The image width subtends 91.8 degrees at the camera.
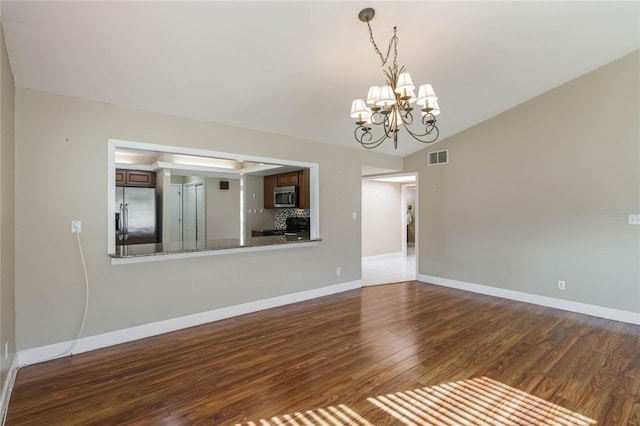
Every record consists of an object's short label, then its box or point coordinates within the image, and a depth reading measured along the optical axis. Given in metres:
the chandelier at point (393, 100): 2.41
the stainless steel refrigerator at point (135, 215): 5.92
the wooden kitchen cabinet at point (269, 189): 7.10
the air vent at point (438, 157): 5.45
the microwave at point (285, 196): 6.40
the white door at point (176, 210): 7.31
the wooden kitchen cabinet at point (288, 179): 6.45
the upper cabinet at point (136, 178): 6.13
